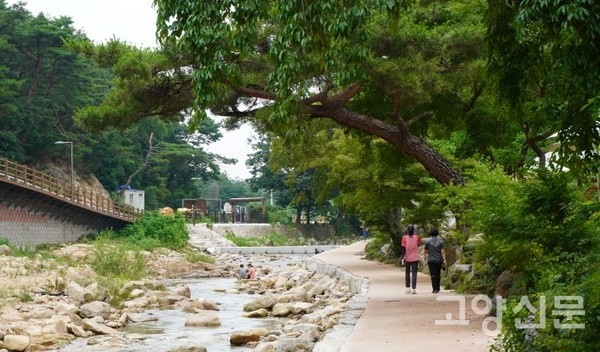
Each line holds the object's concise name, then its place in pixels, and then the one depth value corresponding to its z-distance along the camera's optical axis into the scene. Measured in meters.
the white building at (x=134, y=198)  64.94
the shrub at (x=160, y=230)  52.88
